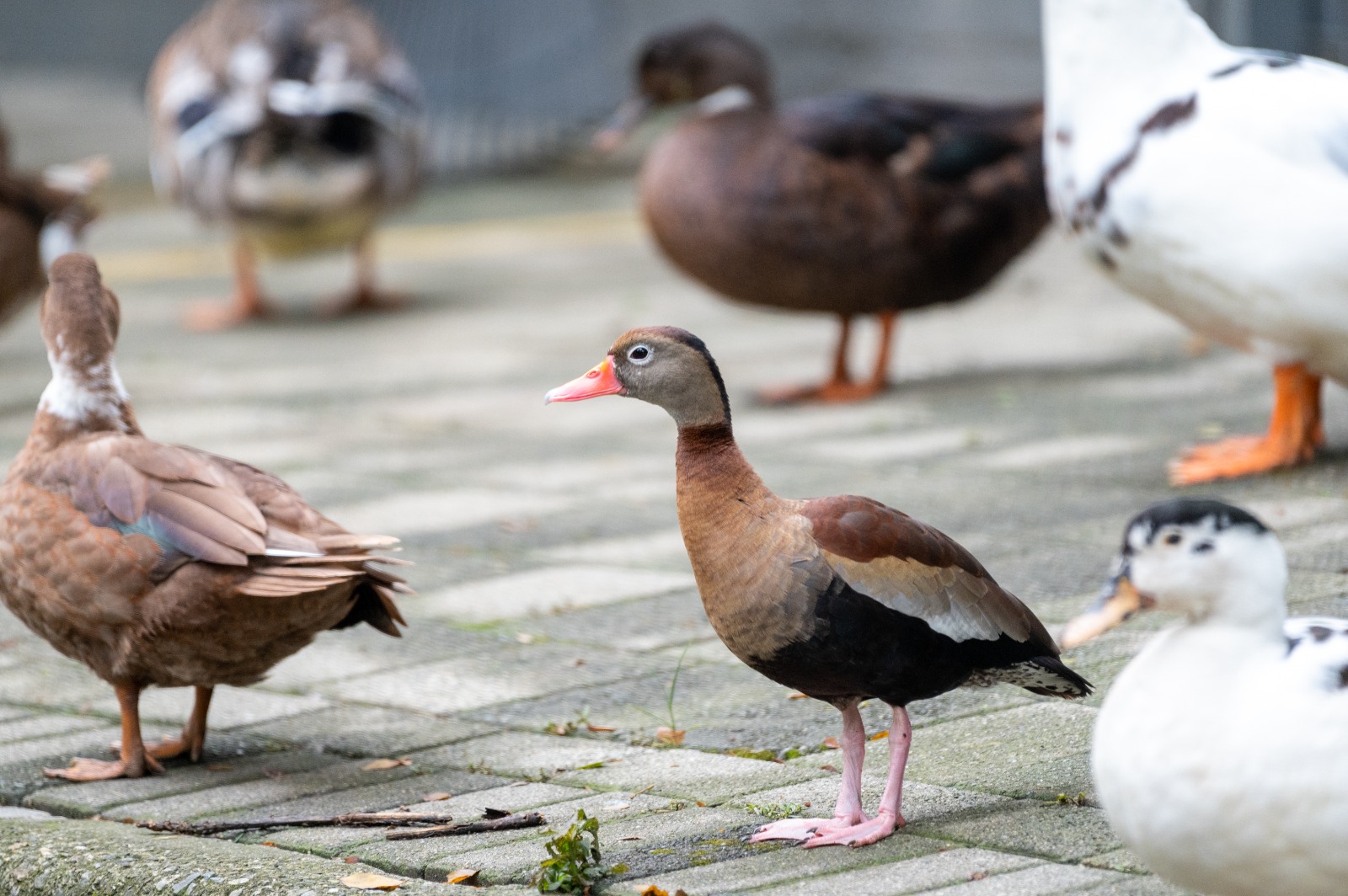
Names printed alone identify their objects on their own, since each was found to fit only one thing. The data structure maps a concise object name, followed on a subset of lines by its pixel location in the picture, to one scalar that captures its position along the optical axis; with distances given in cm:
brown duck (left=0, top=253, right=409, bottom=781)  688
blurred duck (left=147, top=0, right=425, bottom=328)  1823
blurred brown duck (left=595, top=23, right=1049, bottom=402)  1368
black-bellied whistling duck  590
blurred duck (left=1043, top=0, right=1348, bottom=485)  976
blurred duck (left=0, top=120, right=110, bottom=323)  1461
